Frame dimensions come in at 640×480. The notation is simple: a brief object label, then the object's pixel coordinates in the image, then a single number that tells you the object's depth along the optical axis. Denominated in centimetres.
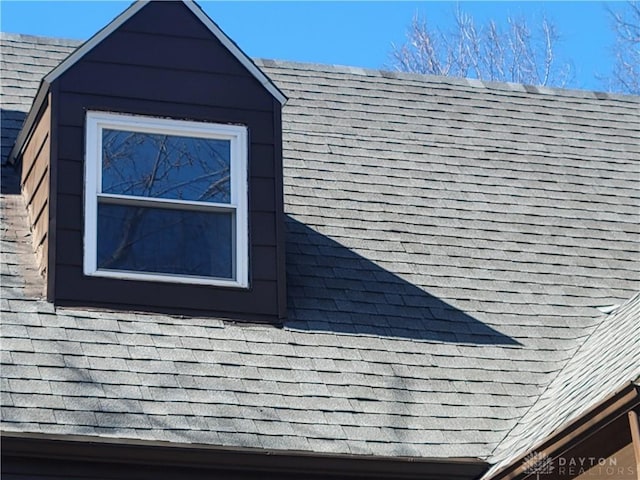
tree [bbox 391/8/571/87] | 2167
